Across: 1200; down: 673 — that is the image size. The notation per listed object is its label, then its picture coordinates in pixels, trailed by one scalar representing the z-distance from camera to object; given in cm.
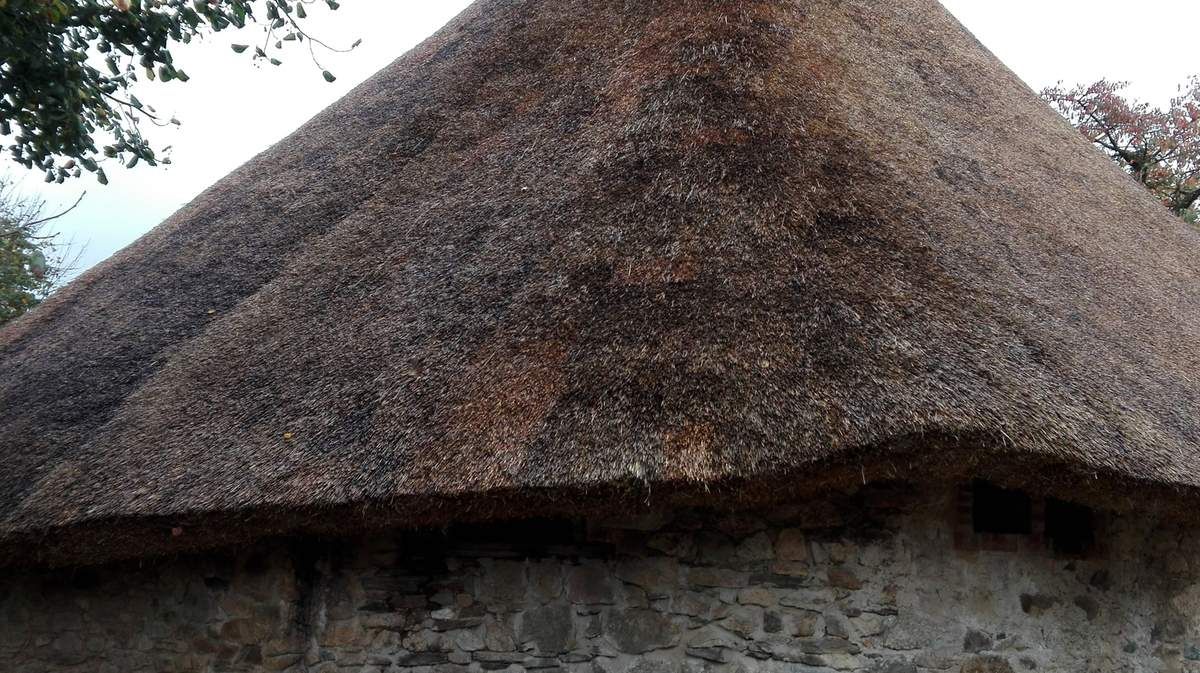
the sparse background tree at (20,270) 1439
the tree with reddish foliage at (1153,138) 1692
